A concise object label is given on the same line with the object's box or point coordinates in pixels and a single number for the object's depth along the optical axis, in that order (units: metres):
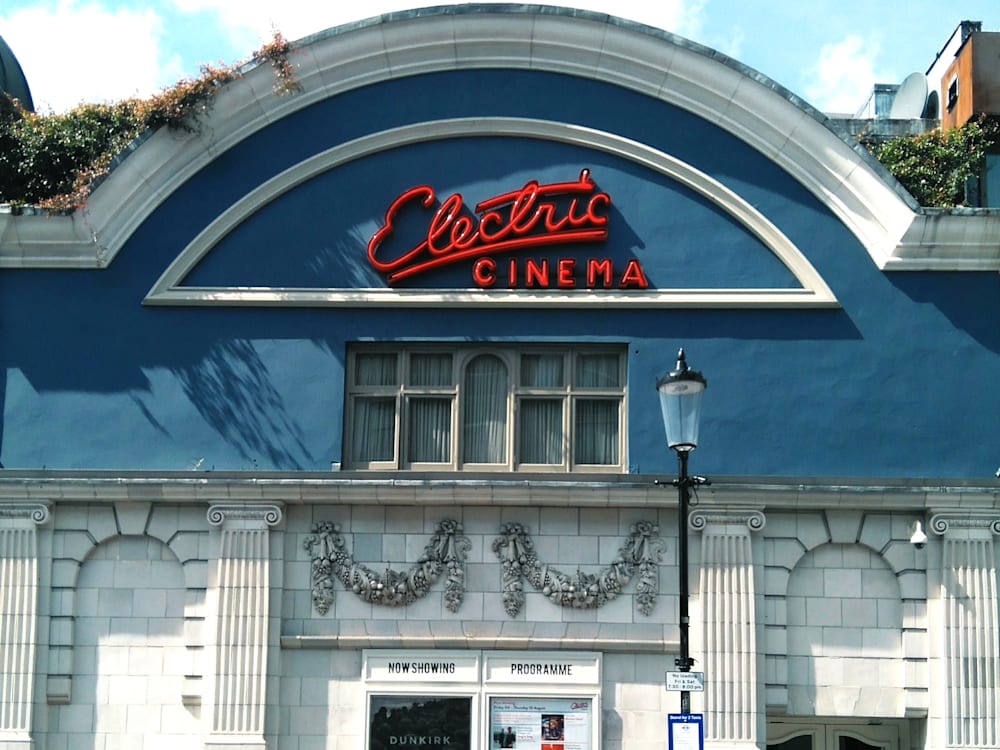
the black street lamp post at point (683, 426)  17.44
